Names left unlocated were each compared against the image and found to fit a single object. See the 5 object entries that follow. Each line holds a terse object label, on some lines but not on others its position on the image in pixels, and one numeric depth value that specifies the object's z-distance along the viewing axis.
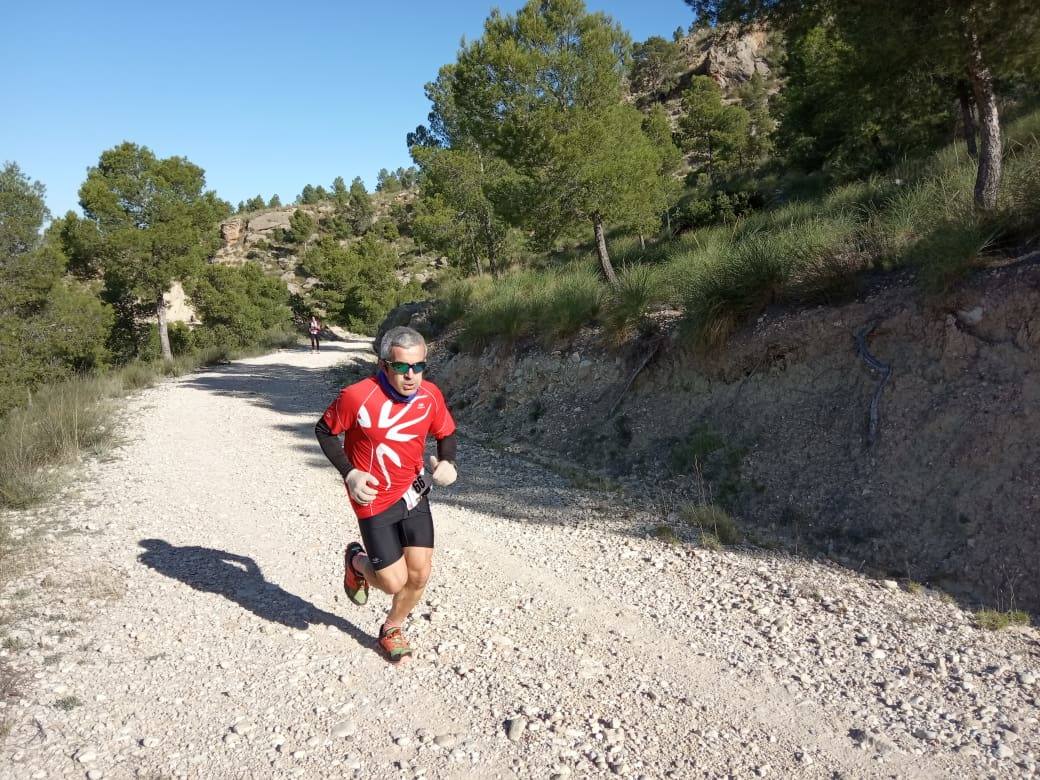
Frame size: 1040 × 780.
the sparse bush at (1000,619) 3.91
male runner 3.25
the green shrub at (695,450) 6.94
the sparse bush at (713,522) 5.45
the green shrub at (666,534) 5.41
